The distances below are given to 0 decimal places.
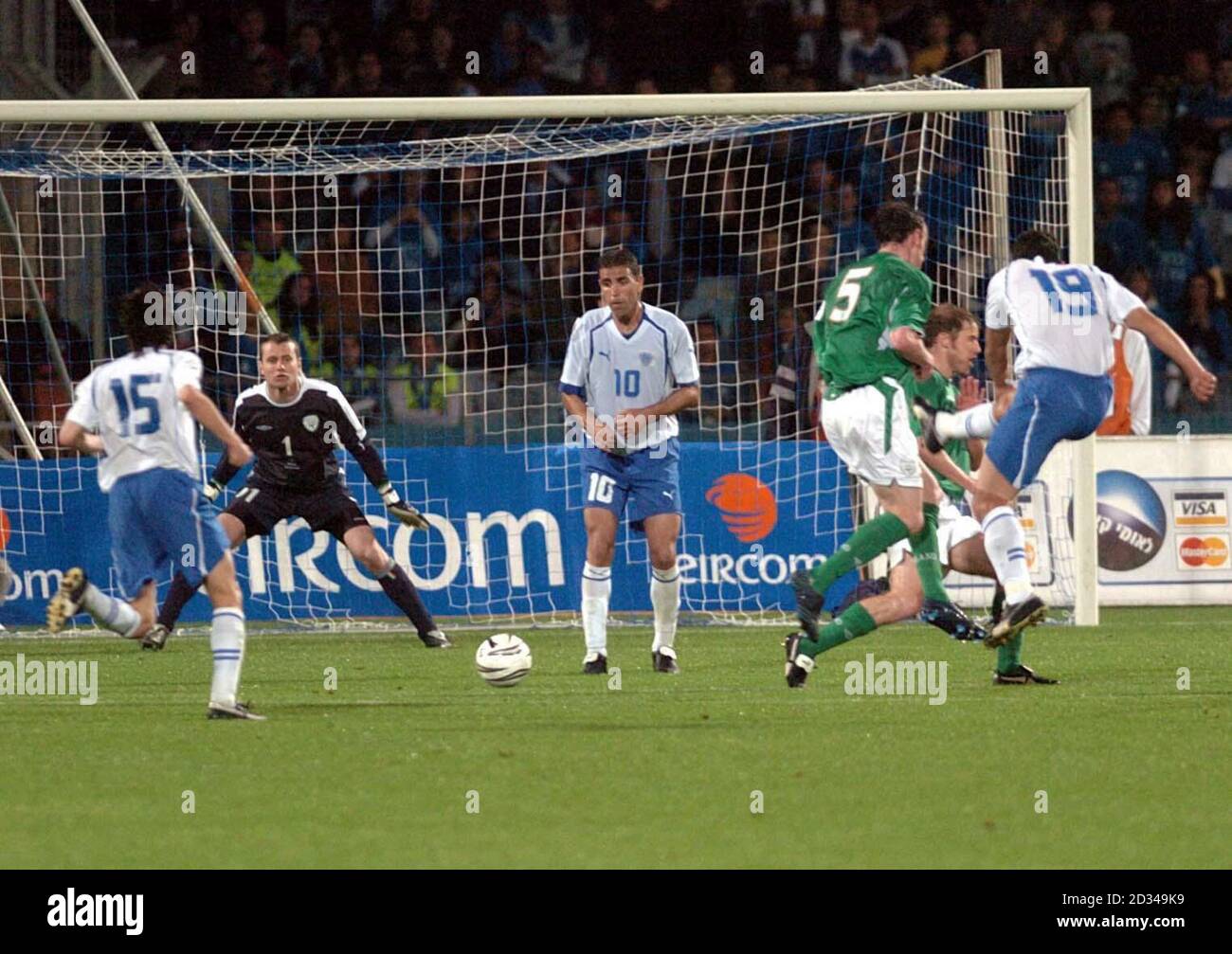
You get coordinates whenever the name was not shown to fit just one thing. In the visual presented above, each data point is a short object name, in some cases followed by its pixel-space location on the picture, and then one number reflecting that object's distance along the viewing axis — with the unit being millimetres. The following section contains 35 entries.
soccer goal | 14484
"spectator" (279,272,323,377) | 16078
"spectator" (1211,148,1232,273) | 19203
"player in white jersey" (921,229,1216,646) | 9508
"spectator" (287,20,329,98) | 19609
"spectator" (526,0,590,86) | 19859
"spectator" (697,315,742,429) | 16250
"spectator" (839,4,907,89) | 19562
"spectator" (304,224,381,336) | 16469
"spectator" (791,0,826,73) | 19766
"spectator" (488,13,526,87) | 19625
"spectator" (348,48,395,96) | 19078
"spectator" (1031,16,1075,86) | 20016
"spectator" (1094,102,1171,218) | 19234
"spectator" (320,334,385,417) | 16172
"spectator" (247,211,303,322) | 16328
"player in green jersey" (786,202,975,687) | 9695
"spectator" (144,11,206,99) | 18984
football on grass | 9828
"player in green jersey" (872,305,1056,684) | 11992
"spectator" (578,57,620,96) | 19641
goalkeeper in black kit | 12680
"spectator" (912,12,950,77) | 19625
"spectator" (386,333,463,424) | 15977
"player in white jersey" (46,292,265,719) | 8711
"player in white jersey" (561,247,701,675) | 10773
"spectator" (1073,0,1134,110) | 20047
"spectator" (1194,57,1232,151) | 19625
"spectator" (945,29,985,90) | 19438
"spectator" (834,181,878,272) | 16578
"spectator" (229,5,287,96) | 19203
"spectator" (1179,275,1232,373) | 18125
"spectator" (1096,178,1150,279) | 18469
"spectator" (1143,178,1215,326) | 18859
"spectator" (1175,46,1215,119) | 19812
